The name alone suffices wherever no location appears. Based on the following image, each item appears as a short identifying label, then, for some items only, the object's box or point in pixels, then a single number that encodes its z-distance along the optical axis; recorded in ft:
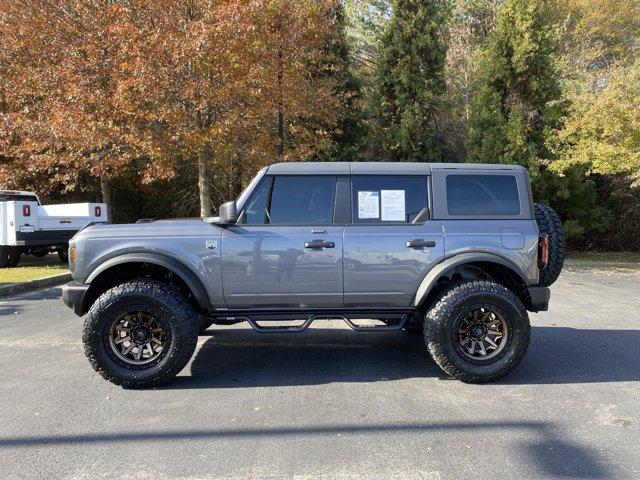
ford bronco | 14.74
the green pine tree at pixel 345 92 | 54.13
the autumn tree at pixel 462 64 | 61.00
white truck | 36.94
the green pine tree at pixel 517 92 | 51.19
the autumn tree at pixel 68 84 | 37.58
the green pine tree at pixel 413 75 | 56.65
